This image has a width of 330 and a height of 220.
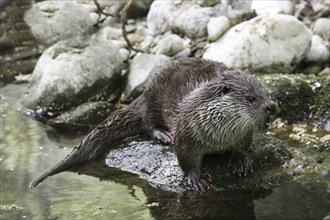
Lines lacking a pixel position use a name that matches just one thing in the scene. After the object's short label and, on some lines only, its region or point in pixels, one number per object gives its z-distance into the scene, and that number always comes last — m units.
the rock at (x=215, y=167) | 7.47
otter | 6.90
